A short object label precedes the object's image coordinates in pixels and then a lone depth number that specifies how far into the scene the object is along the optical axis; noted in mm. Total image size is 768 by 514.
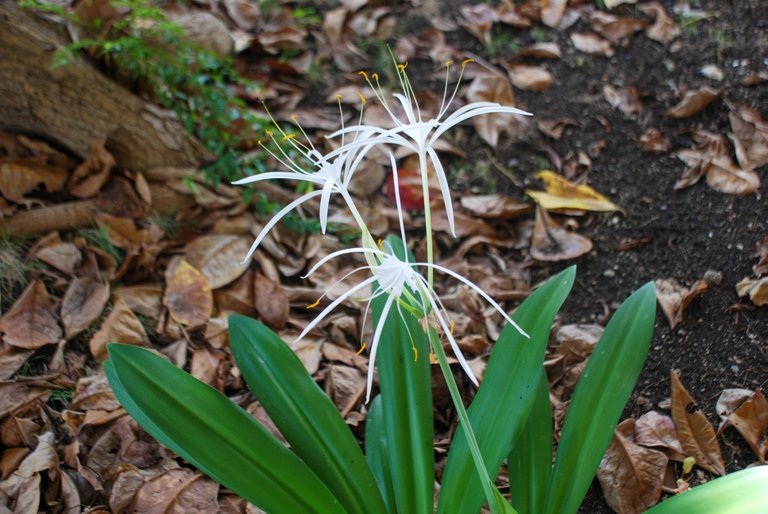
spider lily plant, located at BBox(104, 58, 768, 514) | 1444
